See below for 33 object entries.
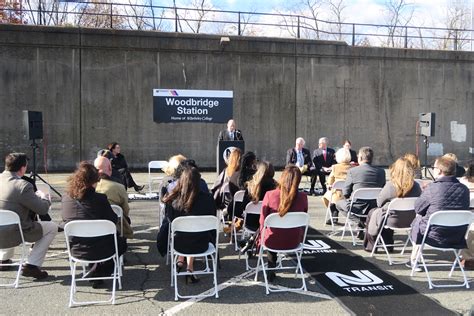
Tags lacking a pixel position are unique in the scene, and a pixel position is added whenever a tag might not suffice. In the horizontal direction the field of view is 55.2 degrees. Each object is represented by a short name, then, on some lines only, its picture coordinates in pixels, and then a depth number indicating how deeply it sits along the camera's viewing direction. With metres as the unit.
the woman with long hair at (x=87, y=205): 4.58
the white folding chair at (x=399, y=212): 5.81
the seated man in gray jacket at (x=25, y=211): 4.99
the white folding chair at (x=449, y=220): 4.95
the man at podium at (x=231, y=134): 11.44
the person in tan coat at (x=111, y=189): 5.63
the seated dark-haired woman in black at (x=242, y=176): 6.60
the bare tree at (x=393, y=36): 20.59
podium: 10.81
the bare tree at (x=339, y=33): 20.43
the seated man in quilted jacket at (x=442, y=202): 5.06
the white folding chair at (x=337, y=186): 7.68
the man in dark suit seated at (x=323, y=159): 11.93
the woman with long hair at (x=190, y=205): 4.77
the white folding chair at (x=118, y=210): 5.36
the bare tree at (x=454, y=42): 22.48
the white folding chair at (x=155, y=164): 11.36
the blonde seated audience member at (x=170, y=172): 6.00
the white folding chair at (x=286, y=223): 4.81
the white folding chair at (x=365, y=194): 6.60
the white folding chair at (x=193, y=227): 4.63
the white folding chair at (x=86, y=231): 4.39
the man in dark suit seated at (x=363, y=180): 6.77
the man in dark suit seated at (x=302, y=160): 11.92
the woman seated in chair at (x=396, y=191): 5.98
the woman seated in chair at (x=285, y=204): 4.95
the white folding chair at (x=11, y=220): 4.76
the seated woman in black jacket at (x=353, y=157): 10.70
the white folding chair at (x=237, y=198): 6.37
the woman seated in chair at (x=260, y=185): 5.82
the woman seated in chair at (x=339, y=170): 8.13
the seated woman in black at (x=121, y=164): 10.06
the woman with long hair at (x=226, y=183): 6.75
